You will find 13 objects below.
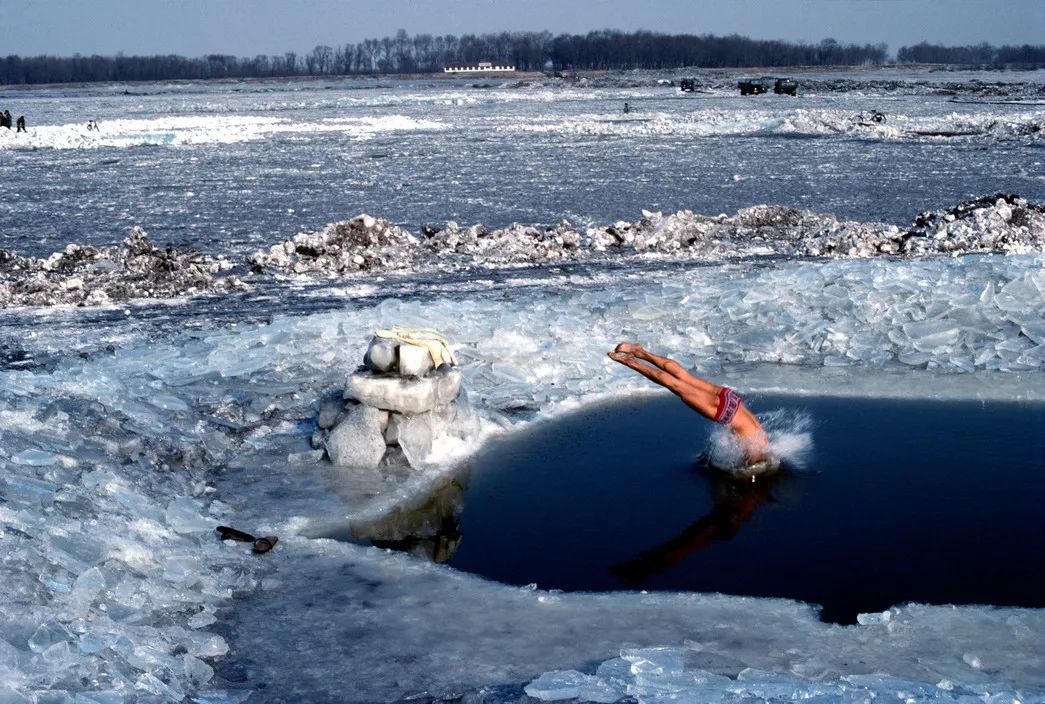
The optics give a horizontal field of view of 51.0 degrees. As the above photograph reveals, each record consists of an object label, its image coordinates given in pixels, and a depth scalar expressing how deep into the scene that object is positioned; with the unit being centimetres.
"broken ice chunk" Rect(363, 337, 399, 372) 765
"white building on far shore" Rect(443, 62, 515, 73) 17200
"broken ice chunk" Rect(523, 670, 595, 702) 465
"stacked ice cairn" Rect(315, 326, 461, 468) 763
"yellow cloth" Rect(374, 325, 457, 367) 776
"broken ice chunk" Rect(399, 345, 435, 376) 765
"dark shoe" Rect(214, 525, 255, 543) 642
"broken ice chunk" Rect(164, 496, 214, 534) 646
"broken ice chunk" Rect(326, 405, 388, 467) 764
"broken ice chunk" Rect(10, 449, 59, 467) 675
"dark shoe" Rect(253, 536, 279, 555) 630
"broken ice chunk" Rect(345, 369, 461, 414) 760
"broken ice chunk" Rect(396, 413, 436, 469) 764
